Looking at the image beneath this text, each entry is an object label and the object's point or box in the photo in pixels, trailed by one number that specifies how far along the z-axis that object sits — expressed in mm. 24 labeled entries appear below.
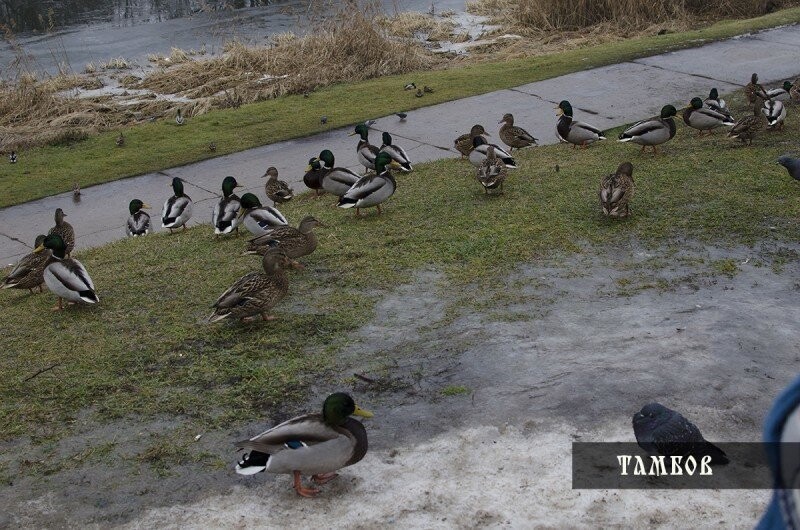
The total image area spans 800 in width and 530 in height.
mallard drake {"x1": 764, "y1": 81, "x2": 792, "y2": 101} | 12197
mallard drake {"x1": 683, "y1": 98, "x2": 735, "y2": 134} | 11281
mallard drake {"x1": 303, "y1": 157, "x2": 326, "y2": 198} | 10867
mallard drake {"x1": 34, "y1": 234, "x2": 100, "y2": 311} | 7469
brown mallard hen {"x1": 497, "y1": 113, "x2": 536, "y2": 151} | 11703
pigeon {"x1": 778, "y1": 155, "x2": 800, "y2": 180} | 8945
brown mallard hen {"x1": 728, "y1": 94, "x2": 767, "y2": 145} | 10711
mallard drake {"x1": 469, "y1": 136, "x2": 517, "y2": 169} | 10371
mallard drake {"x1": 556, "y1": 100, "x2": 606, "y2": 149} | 11469
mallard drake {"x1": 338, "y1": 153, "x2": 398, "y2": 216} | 9477
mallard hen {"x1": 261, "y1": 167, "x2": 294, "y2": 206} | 10591
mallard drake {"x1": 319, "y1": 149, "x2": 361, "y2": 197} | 10492
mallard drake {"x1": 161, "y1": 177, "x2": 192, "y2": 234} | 9852
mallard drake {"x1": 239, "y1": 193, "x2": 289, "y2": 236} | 9078
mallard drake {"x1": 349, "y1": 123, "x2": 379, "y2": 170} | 11289
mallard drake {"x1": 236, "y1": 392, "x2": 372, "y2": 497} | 4551
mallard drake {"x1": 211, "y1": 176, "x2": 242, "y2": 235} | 9346
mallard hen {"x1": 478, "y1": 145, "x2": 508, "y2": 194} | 9609
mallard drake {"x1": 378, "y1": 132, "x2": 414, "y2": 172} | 10992
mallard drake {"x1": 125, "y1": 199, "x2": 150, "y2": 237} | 9945
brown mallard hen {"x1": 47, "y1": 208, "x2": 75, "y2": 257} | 9328
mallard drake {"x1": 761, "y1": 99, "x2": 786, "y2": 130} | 11094
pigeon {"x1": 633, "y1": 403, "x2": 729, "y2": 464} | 4500
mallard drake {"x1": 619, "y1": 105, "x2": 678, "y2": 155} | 10773
